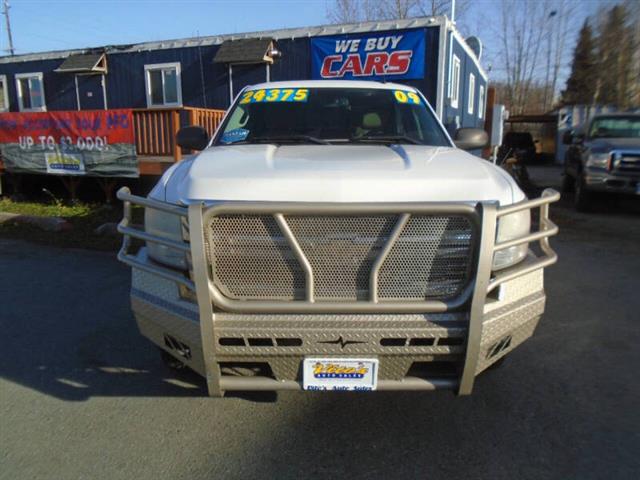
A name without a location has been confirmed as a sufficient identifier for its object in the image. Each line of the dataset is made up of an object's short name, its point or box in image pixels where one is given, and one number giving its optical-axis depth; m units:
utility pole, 42.58
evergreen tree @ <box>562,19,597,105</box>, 26.77
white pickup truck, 2.27
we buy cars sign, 11.05
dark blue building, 11.14
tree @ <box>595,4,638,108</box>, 23.17
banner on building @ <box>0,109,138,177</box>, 9.58
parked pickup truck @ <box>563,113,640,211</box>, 9.12
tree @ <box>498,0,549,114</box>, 40.47
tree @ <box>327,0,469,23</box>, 23.50
